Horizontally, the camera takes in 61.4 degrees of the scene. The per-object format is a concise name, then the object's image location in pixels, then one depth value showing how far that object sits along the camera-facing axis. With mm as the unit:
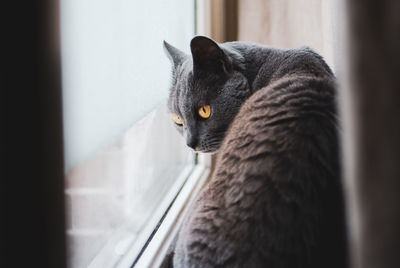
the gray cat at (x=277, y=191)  498
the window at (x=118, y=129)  549
